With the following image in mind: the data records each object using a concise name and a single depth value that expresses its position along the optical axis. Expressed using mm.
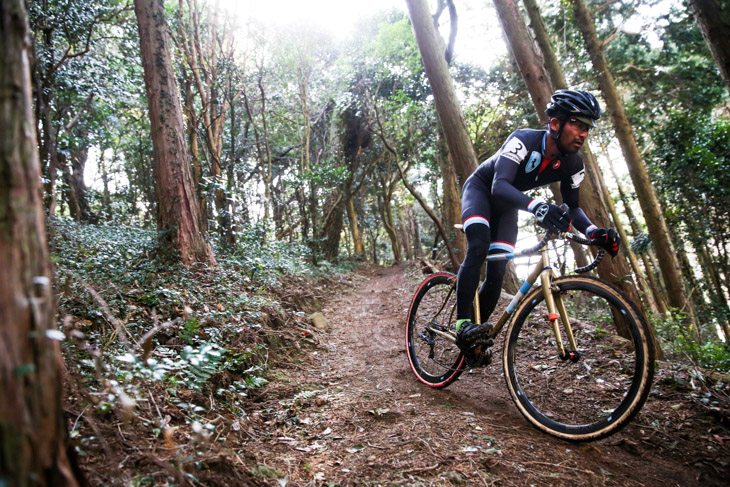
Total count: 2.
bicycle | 2263
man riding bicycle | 2801
